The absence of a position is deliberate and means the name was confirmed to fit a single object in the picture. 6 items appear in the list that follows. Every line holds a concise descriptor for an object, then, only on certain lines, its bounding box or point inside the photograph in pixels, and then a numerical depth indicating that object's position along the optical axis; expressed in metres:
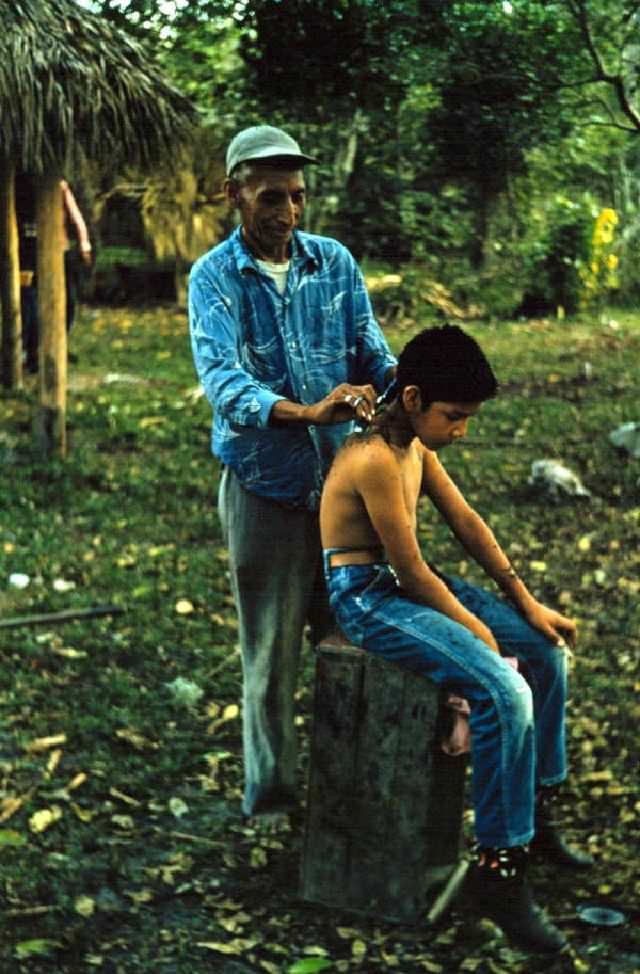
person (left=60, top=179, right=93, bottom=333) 11.21
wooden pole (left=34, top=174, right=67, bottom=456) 9.19
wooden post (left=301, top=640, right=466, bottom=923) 3.60
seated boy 3.43
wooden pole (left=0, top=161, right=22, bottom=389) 11.33
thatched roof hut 8.62
